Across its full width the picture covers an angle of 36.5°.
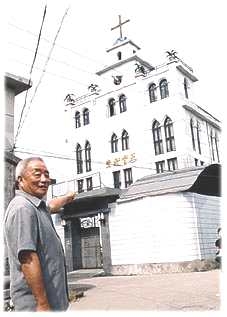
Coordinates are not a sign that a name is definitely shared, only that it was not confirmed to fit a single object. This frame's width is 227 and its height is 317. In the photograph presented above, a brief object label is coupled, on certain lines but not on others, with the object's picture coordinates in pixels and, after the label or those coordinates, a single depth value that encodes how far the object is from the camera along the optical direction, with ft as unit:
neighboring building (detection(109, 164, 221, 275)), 32.14
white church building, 33.06
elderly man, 5.27
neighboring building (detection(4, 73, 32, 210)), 20.26
